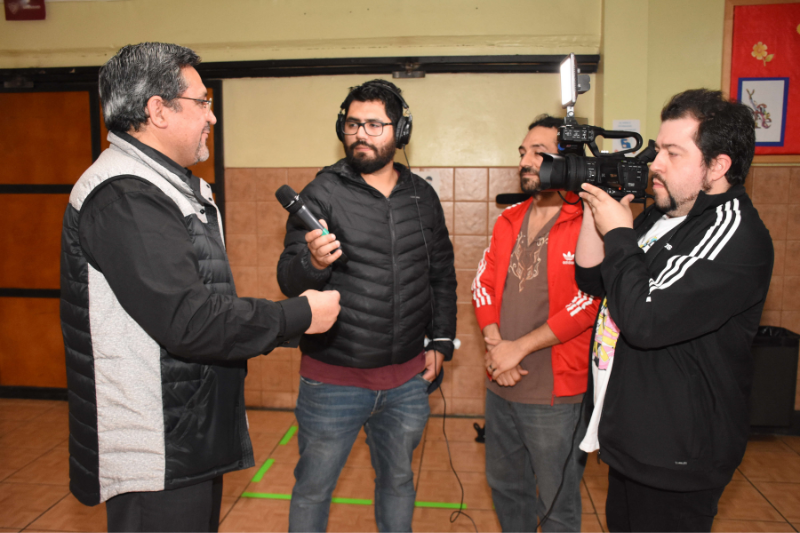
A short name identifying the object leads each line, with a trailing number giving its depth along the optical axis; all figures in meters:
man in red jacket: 1.77
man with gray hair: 1.08
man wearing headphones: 1.70
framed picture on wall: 3.06
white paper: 3.06
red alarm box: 3.41
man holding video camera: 1.20
